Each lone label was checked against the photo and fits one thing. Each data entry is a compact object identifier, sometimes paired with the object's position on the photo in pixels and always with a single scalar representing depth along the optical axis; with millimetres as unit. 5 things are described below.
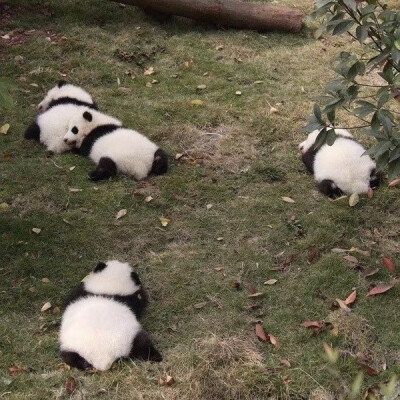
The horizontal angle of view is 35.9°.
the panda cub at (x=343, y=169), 6305
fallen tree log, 9906
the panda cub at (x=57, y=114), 7105
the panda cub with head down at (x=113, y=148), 6588
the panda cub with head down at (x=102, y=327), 4301
